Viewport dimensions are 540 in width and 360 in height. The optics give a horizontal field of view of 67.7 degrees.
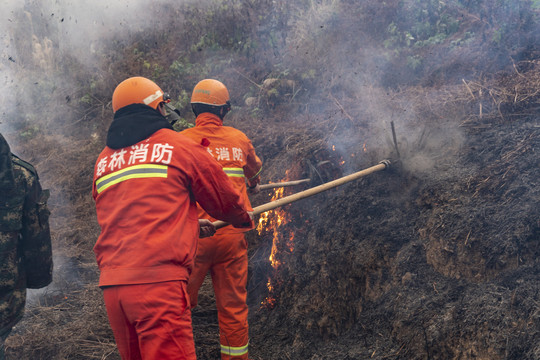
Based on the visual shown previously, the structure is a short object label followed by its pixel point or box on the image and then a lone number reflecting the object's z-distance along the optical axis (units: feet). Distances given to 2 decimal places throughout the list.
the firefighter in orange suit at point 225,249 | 12.37
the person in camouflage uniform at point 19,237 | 9.65
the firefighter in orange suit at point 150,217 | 7.68
